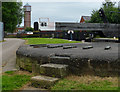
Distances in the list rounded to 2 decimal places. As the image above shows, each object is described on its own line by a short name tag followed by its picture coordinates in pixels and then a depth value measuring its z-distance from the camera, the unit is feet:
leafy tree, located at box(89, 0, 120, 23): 138.31
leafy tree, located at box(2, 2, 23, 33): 102.12
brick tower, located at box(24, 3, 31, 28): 362.37
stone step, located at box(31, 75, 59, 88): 11.78
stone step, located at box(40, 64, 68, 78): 12.71
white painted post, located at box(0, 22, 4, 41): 93.16
